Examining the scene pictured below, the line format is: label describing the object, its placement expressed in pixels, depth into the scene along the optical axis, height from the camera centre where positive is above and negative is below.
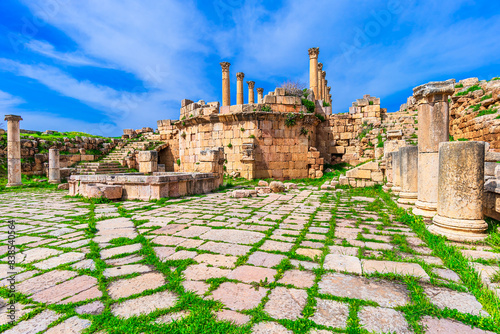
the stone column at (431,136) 4.92 +0.49
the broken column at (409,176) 6.22 -0.38
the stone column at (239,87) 19.45 +5.95
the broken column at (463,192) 3.68 -0.47
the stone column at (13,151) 12.96 +0.83
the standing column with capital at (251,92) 22.34 +6.47
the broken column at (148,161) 10.31 +0.16
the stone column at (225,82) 17.47 +5.76
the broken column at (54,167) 13.67 -0.04
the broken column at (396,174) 7.62 -0.39
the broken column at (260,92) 26.23 +7.49
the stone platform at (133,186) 7.61 -0.66
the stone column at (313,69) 16.45 +6.22
